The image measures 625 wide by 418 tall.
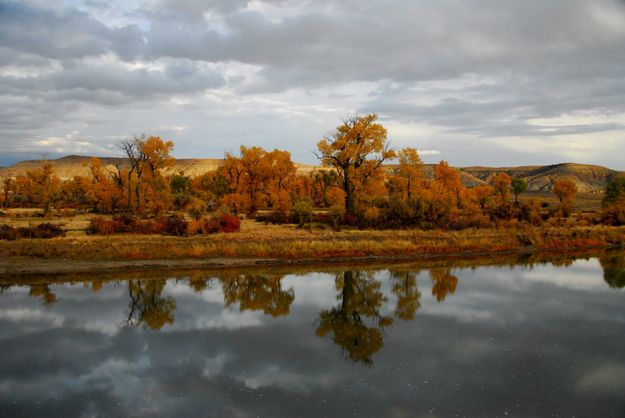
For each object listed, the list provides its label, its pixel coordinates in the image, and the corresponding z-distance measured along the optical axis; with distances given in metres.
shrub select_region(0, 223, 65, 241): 31.60
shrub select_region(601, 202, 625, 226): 47.72
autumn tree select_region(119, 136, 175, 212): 49.66
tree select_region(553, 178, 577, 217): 68.75
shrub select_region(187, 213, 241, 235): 35.34
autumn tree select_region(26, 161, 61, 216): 48.35
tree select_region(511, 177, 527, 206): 95.53
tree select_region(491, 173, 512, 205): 80.69
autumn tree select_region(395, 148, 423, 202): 53.00
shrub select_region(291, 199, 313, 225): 41.28
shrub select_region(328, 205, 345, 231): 40.47
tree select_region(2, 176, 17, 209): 67.94
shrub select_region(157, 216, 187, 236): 35.00
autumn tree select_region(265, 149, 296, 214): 51.91
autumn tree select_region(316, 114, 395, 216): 42.91
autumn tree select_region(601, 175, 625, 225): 48.09
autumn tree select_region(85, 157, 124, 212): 53.62
